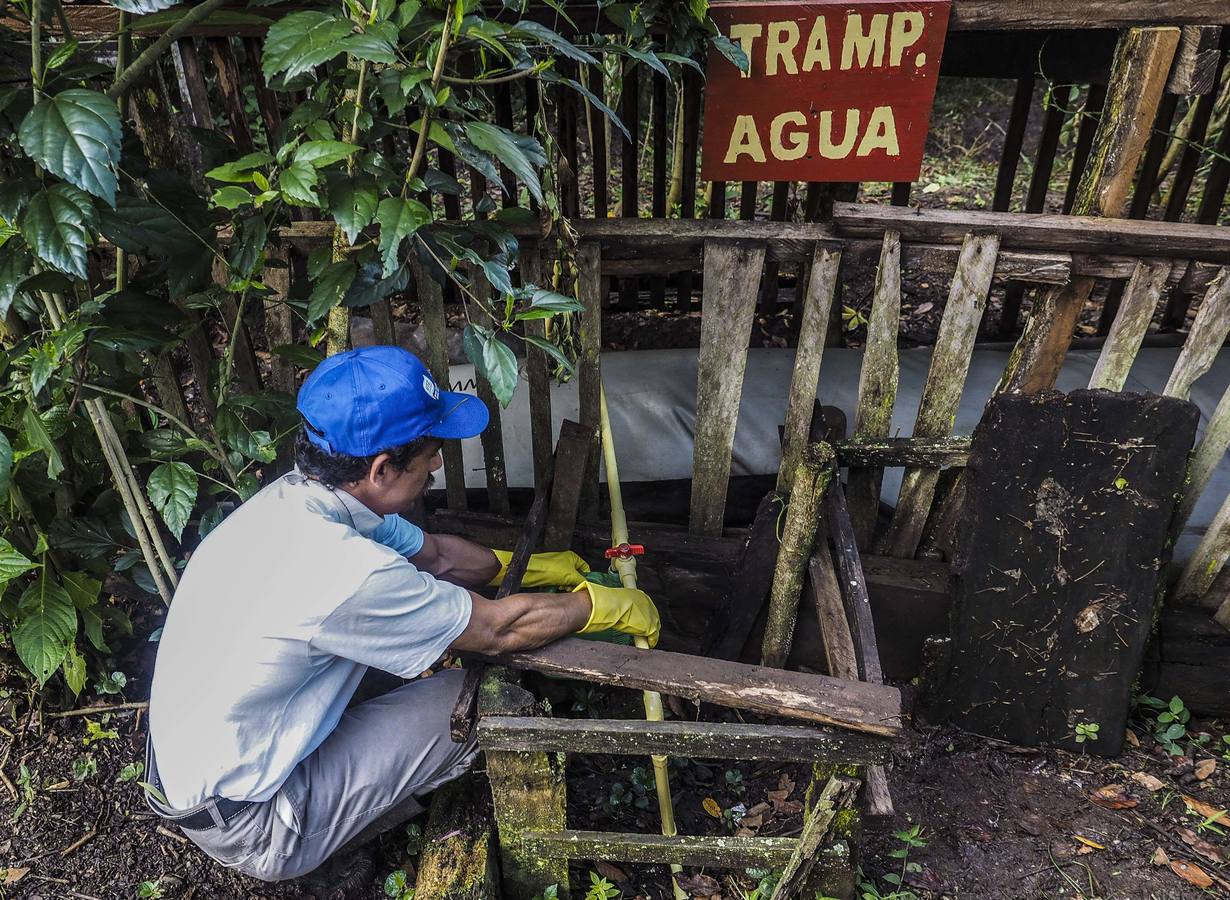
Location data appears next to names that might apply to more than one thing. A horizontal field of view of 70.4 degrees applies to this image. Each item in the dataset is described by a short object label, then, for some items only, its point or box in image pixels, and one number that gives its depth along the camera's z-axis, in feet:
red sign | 8.20
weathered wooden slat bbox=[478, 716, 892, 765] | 7.27
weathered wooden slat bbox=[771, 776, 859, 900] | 7.36
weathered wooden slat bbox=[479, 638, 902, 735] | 7.10
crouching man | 7.04
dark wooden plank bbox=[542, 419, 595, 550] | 9.71
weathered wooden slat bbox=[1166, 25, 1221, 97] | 7.82
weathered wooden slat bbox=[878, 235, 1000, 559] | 8.93
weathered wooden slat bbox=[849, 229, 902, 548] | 9.09
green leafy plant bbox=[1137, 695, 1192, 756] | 10.43
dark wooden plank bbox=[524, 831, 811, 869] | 8.14
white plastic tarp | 11.46
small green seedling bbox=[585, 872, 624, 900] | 8.38
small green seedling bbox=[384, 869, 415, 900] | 8.73
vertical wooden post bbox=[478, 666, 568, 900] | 7.63
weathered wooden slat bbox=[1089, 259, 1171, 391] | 8.79
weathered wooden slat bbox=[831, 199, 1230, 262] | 8.59
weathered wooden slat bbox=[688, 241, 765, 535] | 9.25
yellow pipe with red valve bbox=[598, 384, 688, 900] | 8.81
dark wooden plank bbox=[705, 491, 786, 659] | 9.90
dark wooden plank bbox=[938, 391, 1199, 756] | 8.71
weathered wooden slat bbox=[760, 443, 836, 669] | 8.48
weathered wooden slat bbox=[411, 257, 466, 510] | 9.44
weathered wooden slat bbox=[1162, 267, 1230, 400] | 8.77
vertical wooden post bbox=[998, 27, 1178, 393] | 8.12
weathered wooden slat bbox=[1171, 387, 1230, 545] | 9.37
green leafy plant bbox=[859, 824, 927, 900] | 8.80
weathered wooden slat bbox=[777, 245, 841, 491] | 9.20
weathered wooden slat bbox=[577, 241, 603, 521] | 9.35
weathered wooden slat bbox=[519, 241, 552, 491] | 9.39
